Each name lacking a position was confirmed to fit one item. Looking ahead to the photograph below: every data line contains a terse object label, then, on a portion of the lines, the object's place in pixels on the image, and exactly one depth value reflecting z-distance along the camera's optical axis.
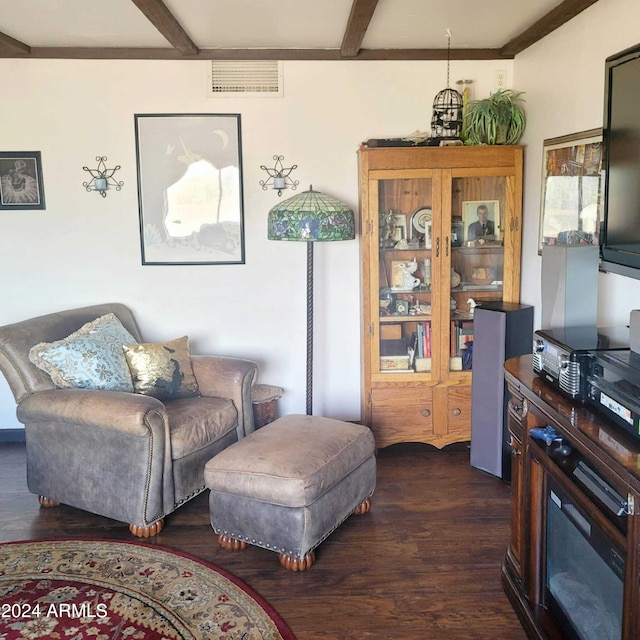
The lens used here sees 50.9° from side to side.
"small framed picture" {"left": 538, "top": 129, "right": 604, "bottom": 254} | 2.90
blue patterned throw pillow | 3.14
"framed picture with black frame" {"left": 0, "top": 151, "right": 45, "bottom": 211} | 3.95
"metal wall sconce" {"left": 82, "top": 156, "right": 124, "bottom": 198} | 3.97
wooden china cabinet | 3.66
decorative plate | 3.73
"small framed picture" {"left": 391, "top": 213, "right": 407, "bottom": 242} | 3.75
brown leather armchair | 2.90
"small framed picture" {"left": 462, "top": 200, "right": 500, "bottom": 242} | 3.75
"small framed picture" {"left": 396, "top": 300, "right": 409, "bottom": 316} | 3.82
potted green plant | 3.65
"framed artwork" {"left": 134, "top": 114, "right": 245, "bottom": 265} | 3.95
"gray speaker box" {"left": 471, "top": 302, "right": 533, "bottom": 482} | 3.40
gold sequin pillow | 3.35
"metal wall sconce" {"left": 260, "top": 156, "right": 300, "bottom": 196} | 4.00
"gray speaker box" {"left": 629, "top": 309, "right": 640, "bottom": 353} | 1.87
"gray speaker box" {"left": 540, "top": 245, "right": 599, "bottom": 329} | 2.29
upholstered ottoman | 2.63
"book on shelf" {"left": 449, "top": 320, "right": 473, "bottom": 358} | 3.85
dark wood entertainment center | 1.47
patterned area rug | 2.27
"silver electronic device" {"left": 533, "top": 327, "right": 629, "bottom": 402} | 1.87
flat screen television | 2.07
